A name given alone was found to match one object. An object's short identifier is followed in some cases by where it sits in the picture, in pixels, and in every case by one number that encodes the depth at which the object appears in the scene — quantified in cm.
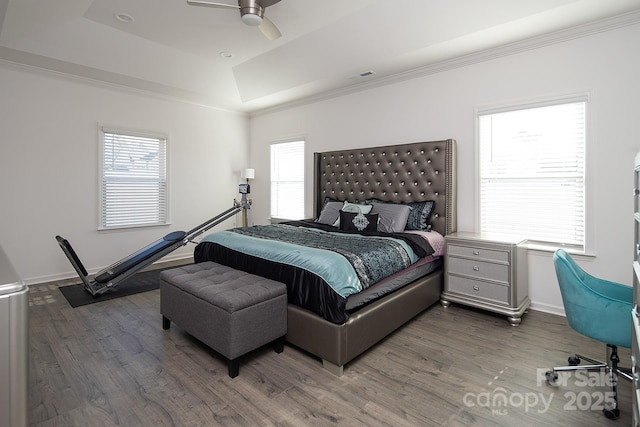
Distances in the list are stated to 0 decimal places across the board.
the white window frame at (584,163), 310
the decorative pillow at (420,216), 395
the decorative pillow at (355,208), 416
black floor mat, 375
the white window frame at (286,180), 581
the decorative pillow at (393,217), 384
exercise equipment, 383
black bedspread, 227
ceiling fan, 273
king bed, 236
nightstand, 309
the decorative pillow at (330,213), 445
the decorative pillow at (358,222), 387
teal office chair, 189
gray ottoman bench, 222
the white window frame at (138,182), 486
